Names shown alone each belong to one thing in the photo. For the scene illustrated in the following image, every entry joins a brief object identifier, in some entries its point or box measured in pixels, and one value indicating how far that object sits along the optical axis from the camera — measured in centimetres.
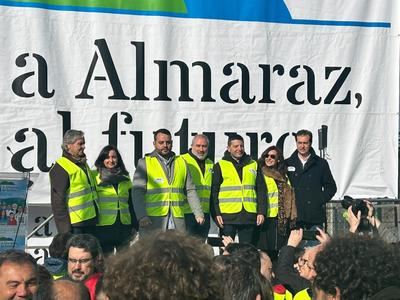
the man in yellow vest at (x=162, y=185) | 1049
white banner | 1103
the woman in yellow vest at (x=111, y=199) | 1008
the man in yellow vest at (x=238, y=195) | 1072
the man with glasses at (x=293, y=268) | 626
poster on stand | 953
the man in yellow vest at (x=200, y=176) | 1074
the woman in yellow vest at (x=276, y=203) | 1084
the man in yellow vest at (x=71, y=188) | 984
